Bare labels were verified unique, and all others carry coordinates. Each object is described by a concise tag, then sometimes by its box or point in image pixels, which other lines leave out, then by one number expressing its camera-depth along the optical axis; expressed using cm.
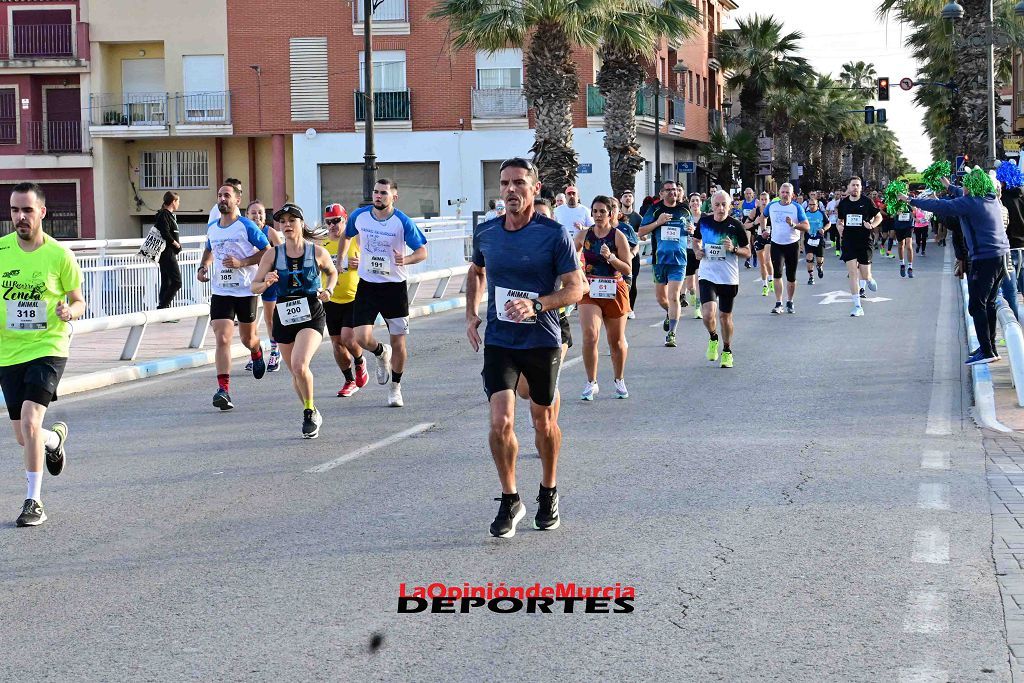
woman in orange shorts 1230
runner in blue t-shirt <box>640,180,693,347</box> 1738
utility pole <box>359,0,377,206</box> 2658
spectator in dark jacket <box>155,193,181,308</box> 2048
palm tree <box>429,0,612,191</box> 3400
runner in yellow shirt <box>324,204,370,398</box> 1286
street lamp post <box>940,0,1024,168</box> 3541
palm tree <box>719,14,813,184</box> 6394
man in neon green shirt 773
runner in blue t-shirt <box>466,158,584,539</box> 709
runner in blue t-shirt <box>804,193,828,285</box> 2906
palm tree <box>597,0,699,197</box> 3794
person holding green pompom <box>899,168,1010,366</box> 1335
